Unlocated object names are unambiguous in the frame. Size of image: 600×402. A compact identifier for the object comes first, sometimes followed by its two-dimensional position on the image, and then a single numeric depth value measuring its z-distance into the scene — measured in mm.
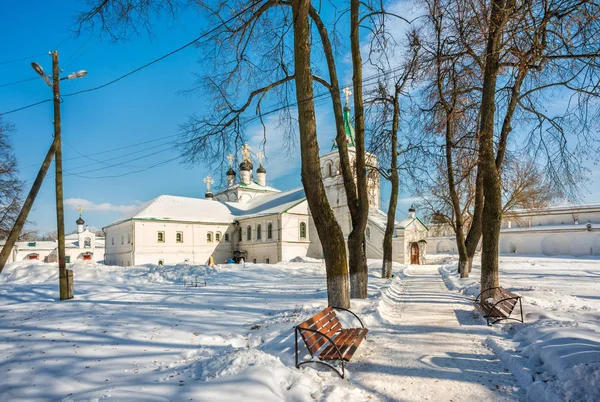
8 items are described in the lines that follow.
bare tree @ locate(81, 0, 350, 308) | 8406
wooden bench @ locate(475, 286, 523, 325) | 8289
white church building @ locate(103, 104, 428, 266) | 36875
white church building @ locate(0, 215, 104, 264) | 57194
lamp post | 11273
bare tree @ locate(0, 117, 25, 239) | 23672
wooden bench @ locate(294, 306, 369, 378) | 5371
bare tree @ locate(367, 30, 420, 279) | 14403
